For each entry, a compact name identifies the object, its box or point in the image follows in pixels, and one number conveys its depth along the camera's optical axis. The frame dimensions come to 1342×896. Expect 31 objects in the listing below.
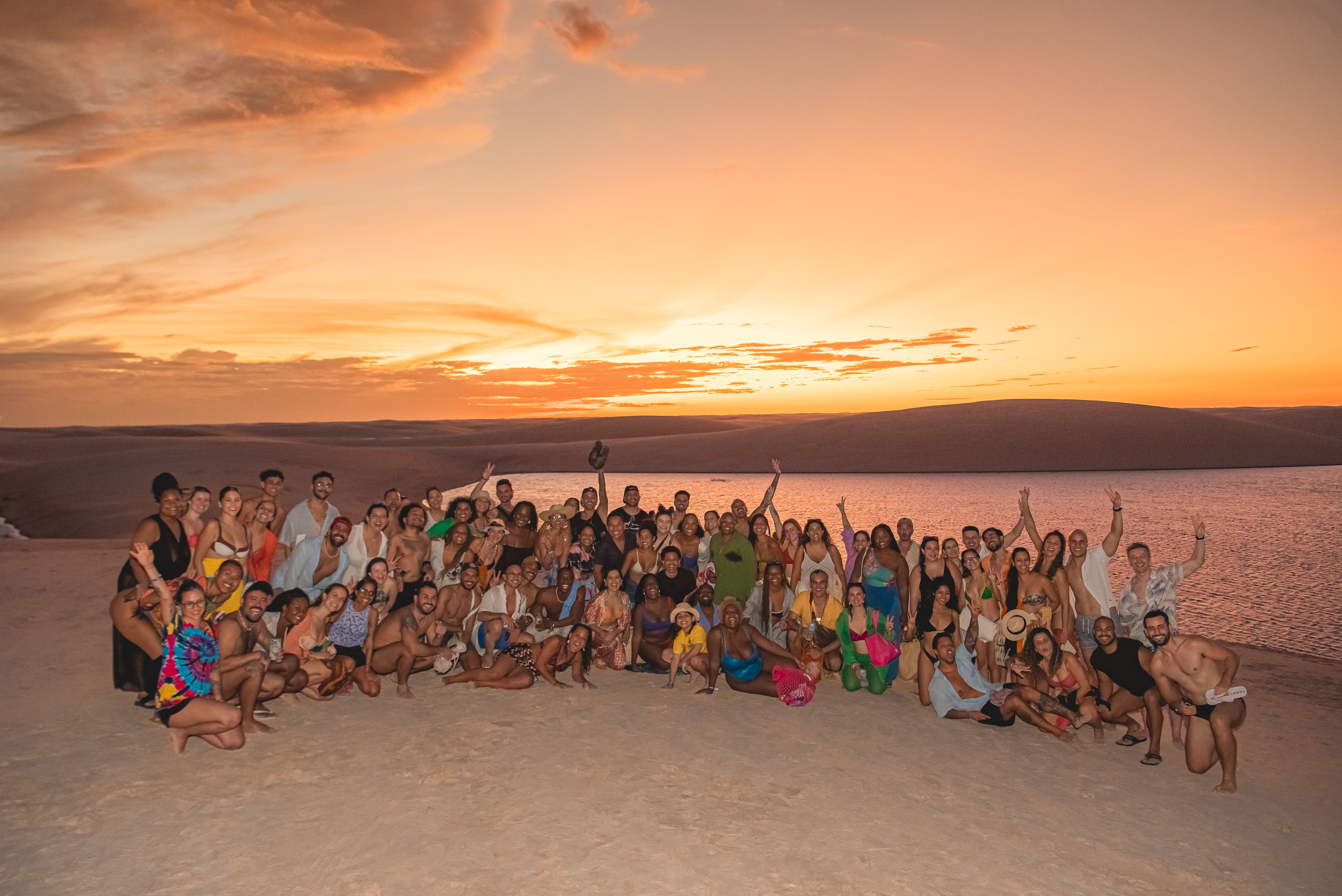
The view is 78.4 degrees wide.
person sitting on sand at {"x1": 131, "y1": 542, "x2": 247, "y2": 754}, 5.91
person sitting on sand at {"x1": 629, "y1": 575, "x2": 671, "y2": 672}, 8.16
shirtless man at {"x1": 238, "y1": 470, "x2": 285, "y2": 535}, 7.98
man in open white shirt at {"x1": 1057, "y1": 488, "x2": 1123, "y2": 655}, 7.41
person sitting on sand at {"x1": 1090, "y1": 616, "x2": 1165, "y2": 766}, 6.37
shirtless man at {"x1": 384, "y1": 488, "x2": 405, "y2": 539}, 8.66
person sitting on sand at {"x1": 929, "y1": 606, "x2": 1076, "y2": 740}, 6.85
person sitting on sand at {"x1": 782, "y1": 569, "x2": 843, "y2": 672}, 8.11
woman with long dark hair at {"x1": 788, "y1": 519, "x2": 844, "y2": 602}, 8.42
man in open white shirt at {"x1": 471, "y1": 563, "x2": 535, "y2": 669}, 7.85
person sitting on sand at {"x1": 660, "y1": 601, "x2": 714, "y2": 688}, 7.95
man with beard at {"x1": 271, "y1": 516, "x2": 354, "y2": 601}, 7.84
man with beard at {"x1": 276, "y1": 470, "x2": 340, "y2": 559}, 8.37
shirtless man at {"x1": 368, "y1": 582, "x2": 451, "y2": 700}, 7.45
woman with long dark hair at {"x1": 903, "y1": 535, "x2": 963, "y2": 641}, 7.80
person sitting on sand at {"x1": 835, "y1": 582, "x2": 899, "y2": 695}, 7.85
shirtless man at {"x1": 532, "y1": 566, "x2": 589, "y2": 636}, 8.16
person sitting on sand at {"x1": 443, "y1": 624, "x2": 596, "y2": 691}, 7.64
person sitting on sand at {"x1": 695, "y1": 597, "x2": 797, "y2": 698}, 7.68
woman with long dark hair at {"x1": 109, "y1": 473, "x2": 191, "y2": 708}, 6.56
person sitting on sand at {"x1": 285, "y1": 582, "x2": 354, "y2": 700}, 7.14
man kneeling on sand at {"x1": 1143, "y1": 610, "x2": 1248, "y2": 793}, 5.92
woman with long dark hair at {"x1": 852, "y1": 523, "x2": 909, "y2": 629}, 8.09
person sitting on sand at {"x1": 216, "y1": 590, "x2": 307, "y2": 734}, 6.37
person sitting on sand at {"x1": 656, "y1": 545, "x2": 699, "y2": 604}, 8.12
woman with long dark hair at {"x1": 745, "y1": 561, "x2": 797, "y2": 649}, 8.26
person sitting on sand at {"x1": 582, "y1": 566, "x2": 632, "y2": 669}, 8.20
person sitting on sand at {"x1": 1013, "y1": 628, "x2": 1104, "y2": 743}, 6.72
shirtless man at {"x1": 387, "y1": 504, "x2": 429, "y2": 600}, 8.02
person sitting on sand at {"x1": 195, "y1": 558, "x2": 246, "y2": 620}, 6.60
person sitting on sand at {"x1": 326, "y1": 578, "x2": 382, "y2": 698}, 7.37
